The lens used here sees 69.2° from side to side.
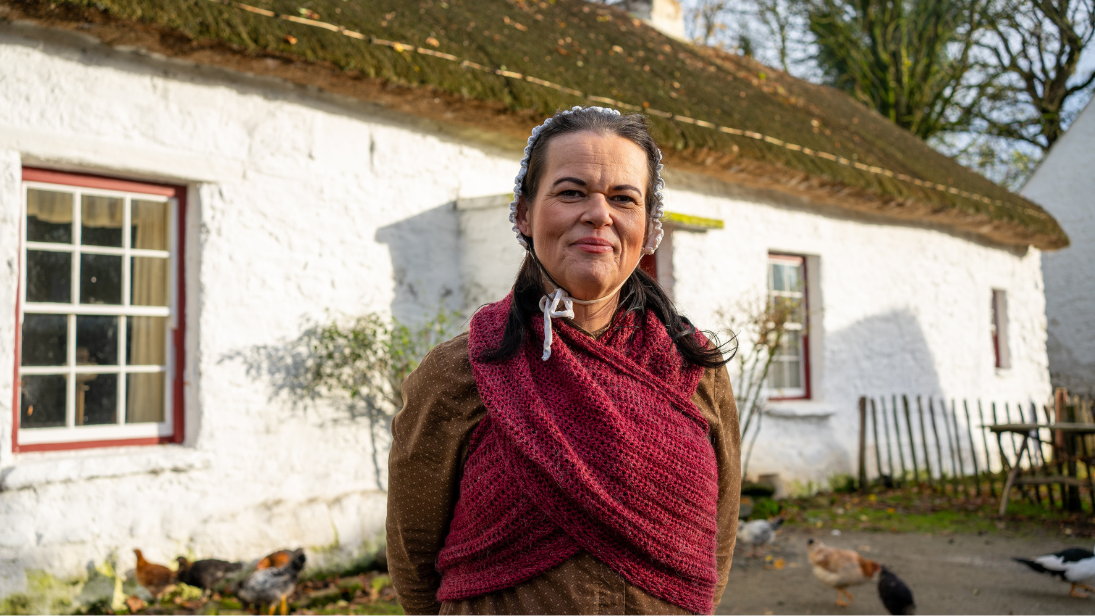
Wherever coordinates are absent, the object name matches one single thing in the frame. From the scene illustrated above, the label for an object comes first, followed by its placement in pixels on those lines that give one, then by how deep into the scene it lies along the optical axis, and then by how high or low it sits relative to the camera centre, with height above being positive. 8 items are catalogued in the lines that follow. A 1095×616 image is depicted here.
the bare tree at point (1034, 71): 15.59 +6.11
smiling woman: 1.42 -0.15
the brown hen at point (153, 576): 3.95 -1.11
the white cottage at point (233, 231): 4.00 +0.74
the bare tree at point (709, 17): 17.48 +7.31
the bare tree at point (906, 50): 16.20 +6.18
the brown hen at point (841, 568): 4.60 -1.30
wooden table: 6.73 -1.09
